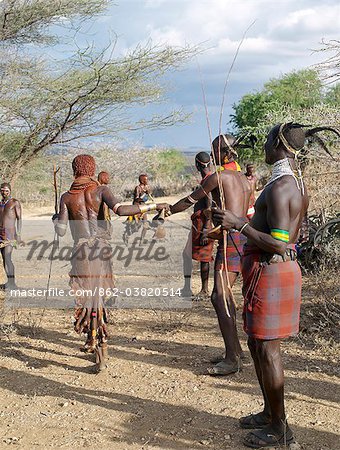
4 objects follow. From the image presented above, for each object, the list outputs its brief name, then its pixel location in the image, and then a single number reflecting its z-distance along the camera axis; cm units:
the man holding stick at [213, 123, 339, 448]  340
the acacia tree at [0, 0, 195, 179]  897
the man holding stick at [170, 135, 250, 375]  480
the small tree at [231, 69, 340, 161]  2177
